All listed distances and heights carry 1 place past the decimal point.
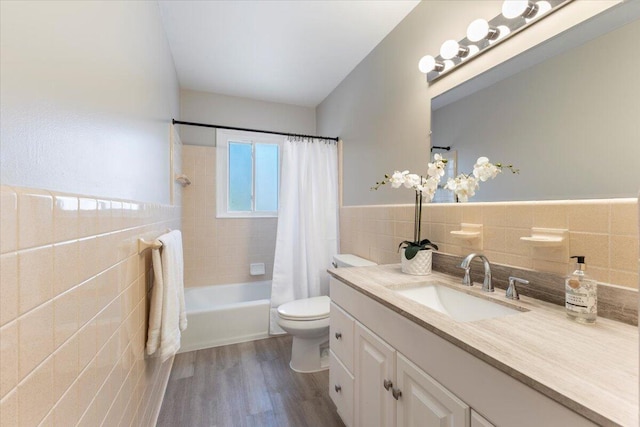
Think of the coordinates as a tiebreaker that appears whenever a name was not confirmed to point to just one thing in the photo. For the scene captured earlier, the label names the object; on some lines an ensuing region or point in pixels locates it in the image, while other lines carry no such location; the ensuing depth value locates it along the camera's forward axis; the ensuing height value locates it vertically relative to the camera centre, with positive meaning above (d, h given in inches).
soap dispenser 29.8 -9.8
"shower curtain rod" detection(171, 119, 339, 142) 89.4 +29.6
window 119.2 +17.1
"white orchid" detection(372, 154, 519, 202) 46.7 +6.3
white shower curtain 97.3 -6.1
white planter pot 52.9 -10.8
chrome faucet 41.9 -9.2
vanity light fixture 41.3 +32.1
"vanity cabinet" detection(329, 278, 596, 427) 22.0 -19.4
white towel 45.9 -17.4
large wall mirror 32.2 +14.0
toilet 74.1 -33.9
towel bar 44.4 -6.1
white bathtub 88.4 -40.1
